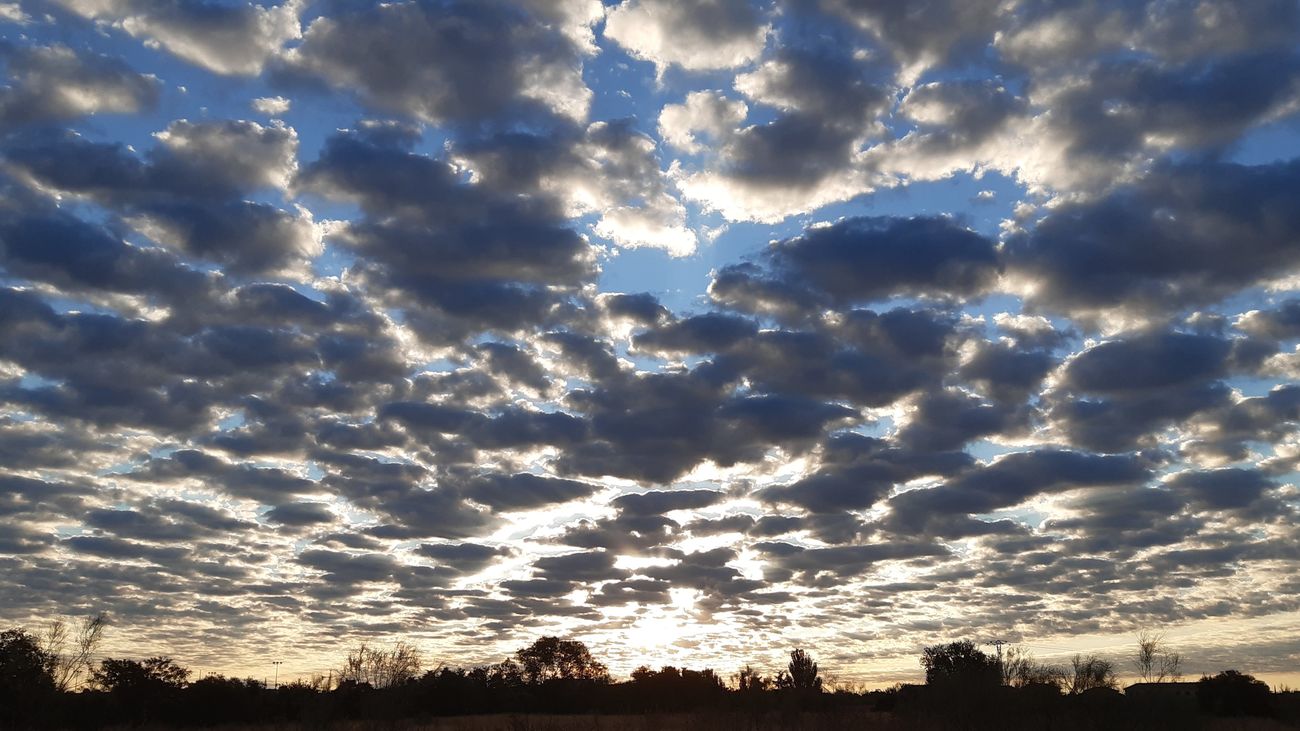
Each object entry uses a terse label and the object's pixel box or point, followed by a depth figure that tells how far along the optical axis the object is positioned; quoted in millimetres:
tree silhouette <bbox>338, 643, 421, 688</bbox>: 33469
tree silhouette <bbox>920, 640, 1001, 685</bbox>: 35438
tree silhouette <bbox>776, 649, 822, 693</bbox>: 38938
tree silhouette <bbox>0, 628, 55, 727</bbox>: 54188
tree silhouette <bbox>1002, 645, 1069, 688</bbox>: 38562
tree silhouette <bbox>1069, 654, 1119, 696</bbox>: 38094
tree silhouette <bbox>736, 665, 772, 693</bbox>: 37250
